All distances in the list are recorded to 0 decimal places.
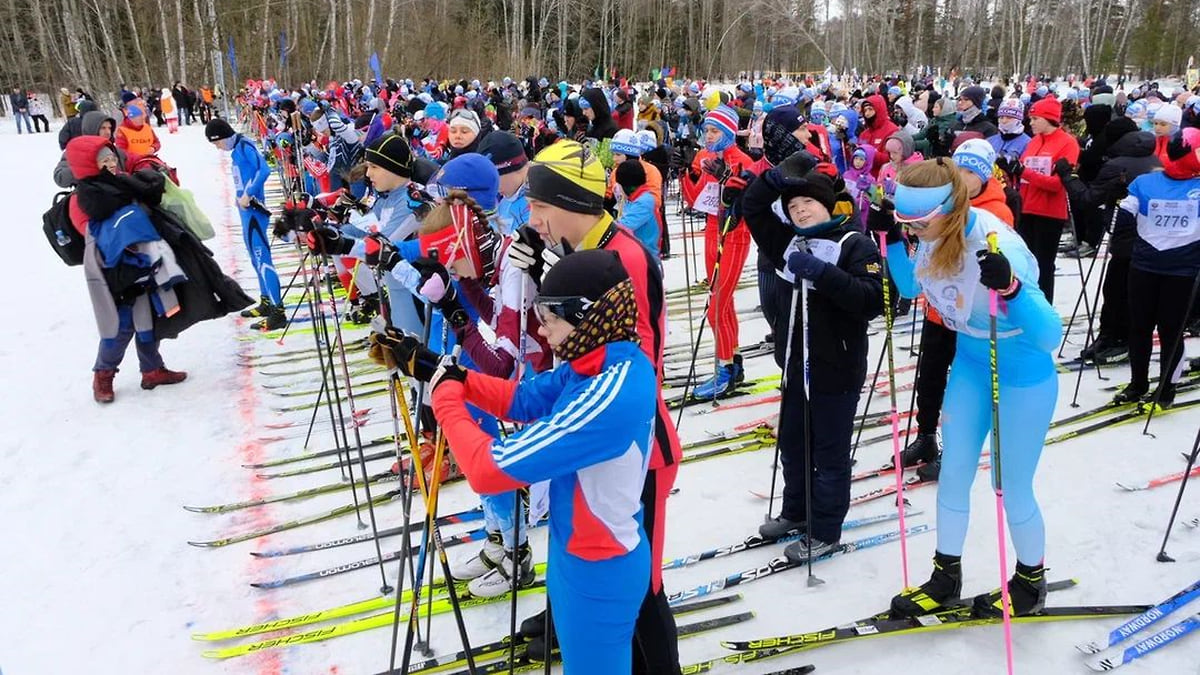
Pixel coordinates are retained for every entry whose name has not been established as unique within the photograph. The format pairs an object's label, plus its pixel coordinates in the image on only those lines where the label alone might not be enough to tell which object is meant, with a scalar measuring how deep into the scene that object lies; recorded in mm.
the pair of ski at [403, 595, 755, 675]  2904
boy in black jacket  3109
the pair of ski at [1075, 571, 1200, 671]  2797
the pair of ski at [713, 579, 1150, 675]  2916
